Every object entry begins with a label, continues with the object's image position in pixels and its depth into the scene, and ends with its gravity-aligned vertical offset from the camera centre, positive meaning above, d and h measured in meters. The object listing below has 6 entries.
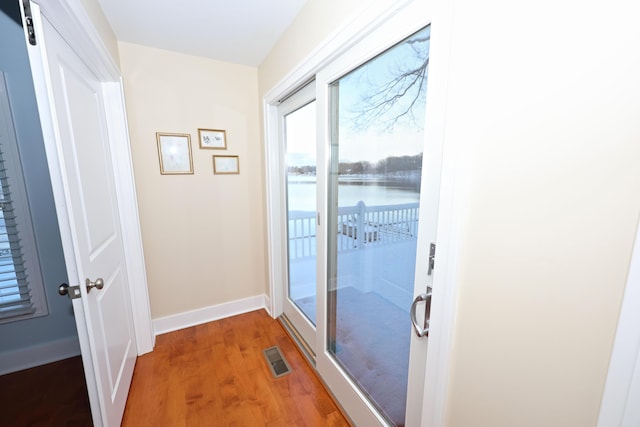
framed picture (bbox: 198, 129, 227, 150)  2.18 +0.32
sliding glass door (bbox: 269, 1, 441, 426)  0.94 -0.17
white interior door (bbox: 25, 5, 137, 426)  0.99 -0.19
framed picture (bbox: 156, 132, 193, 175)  2.06 +0.18
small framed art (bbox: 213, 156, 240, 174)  2.27 +0.09
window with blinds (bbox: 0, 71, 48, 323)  1.61 -0.46
